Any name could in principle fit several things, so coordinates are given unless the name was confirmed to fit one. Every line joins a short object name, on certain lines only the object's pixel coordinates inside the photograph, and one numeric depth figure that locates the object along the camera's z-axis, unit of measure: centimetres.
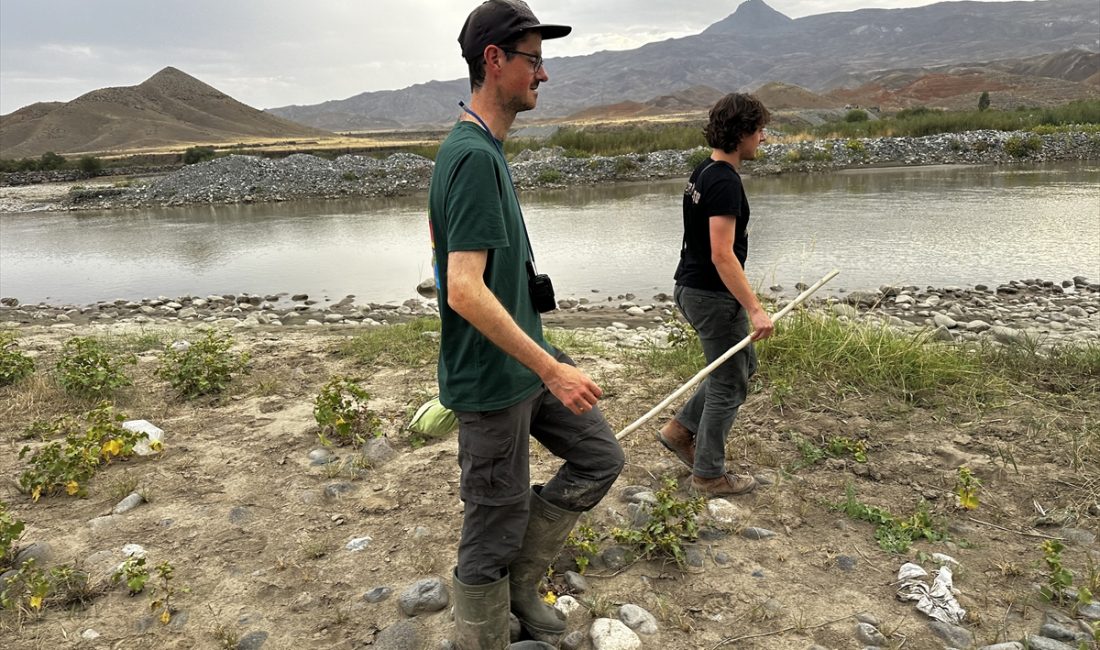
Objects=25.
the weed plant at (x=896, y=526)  323
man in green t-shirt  208
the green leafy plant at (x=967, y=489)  344
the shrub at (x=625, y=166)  2647
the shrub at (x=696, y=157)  2596
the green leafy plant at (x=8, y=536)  318
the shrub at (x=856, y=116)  3894
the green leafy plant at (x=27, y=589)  287
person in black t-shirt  326
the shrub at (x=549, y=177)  2569
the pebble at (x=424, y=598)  288
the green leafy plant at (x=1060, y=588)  276
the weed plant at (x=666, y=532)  317
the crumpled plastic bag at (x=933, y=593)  272
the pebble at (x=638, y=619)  274
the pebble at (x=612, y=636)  264
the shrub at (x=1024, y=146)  2414
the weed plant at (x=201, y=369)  541
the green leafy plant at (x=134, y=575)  298
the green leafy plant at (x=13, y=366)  568
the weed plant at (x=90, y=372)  532
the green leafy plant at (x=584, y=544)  314
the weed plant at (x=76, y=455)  392
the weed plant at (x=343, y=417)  450
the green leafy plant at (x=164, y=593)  286
